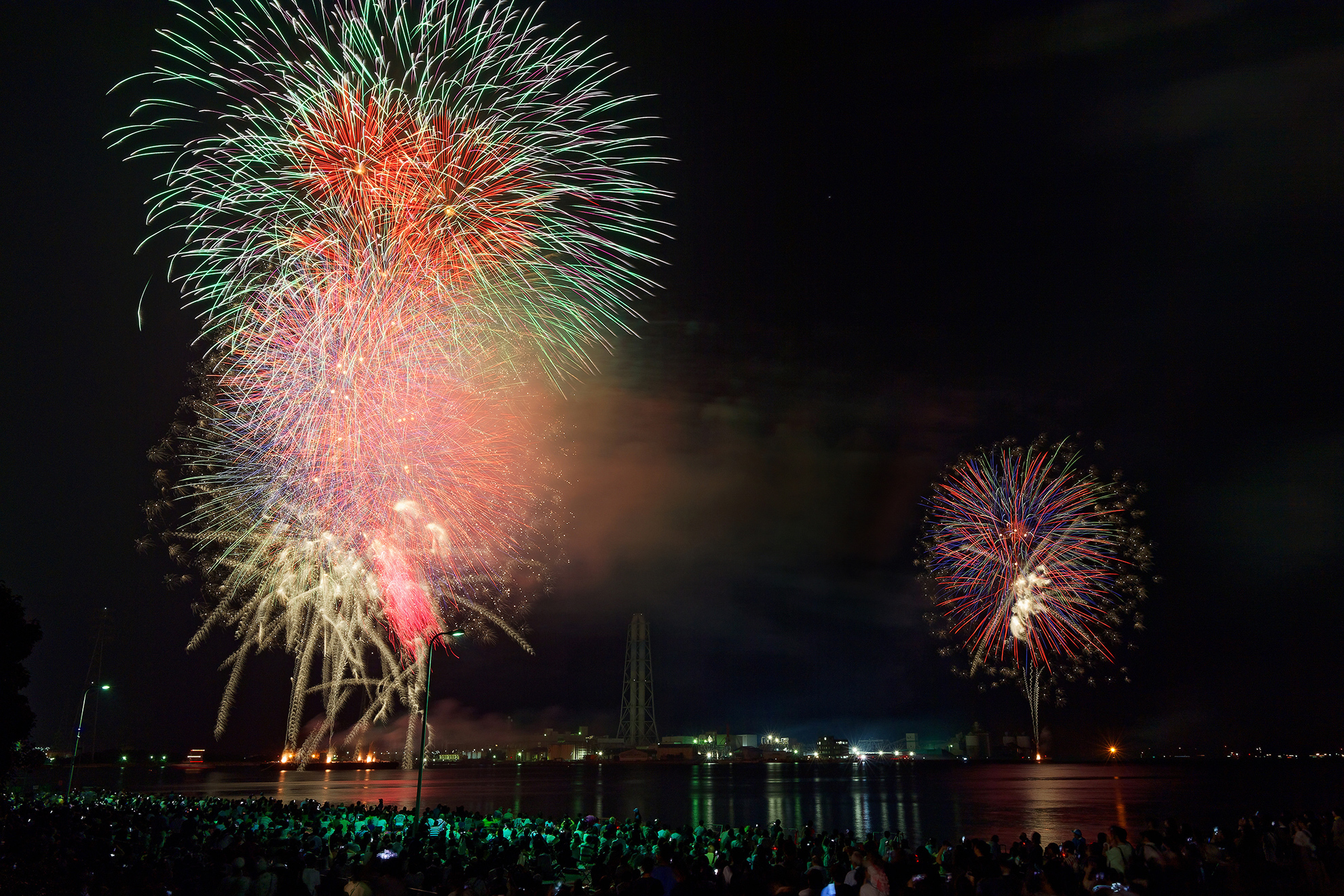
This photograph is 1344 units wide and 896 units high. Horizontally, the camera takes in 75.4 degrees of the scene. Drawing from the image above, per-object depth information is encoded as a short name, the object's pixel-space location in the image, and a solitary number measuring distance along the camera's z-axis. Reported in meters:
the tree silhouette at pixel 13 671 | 20.55
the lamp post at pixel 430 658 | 19.32
